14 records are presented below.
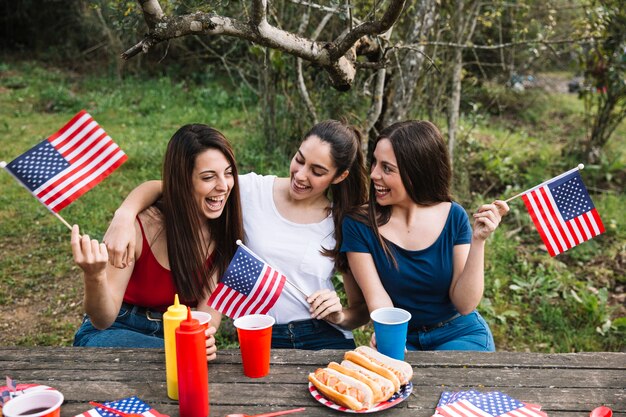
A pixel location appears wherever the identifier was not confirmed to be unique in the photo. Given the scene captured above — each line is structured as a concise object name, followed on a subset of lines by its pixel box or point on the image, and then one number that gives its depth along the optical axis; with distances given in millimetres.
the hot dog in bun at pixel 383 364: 1969
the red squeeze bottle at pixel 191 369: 1718
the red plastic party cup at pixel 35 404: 1627
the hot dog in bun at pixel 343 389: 1868
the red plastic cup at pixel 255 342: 2021
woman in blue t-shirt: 2799
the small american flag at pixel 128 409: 1836
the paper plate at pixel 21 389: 1878
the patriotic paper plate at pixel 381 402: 1875
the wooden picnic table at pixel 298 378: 1925
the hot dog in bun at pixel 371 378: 1895
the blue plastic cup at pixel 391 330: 2102
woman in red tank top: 2650
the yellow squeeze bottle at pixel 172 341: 1854
